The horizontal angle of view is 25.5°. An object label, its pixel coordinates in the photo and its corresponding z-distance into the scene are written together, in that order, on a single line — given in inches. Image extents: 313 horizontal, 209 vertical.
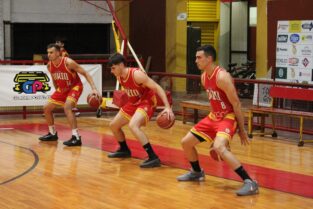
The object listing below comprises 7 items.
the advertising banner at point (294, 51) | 718.5
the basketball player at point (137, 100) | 402.6
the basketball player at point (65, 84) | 486.9
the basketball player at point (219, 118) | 331.9
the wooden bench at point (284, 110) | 499.8
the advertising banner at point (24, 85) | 632.4
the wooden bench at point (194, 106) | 594.7
